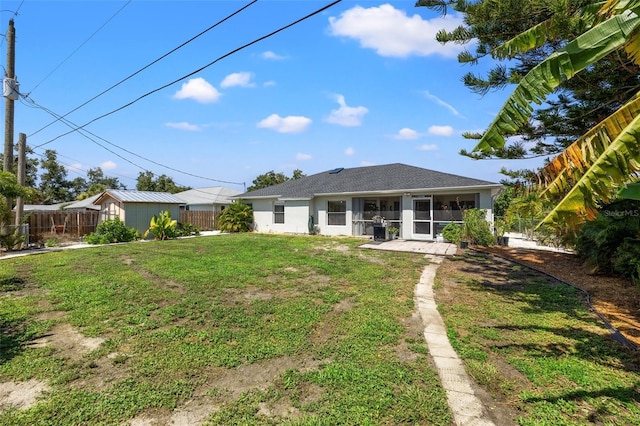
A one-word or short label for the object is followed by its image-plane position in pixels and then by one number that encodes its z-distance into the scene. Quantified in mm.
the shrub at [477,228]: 14234
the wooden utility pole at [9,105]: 13008
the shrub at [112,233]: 16500
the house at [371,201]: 15953
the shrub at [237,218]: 22936
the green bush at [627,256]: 7410
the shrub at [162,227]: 18250
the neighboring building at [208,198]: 27980
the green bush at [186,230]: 20553
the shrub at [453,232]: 14930
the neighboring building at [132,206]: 19109
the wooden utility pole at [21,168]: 13562
